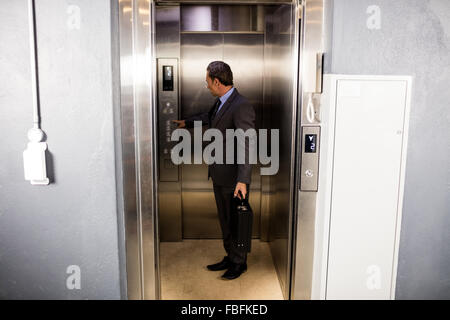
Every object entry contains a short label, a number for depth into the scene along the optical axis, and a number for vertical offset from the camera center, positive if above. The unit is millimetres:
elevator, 1975 +12
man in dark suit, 2609 -444
